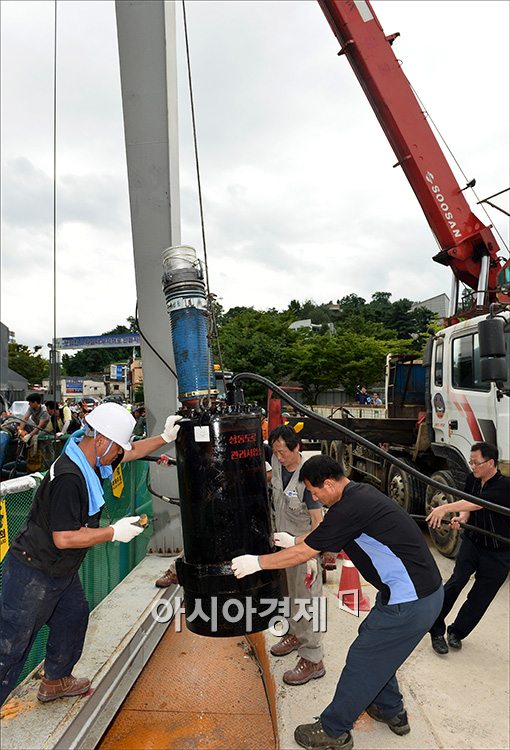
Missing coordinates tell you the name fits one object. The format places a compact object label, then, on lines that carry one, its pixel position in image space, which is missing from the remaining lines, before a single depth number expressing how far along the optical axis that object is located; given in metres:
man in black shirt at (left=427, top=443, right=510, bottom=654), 3.64
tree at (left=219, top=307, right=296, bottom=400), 29.28
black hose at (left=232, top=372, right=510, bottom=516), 2.60
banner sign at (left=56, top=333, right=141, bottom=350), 36.81
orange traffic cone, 4.54
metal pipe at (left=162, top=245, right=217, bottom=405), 2.80
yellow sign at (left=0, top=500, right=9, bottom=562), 2.66
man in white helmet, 2.45
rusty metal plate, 2.85
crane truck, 6.08
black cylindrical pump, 2.45
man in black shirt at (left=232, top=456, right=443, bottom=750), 2.55
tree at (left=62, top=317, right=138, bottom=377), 82.25
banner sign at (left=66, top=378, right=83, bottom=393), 47.00
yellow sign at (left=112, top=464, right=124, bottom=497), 4.48
